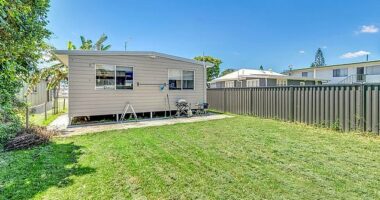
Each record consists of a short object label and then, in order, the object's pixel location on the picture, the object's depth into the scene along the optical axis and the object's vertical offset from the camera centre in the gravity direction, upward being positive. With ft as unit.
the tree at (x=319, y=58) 211.25 +37.57
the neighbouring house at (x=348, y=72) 78.64 +10.12
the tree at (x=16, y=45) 9.76 +3.46
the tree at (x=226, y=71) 148.48 +17.92
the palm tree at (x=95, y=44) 63.98 +15.76
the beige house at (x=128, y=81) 29.76 +2.55
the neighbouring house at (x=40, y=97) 50.05 +0.17
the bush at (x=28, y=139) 17.83 -3.54
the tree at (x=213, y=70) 121.38 +15.46
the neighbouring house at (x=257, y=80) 67.62 +5.89
